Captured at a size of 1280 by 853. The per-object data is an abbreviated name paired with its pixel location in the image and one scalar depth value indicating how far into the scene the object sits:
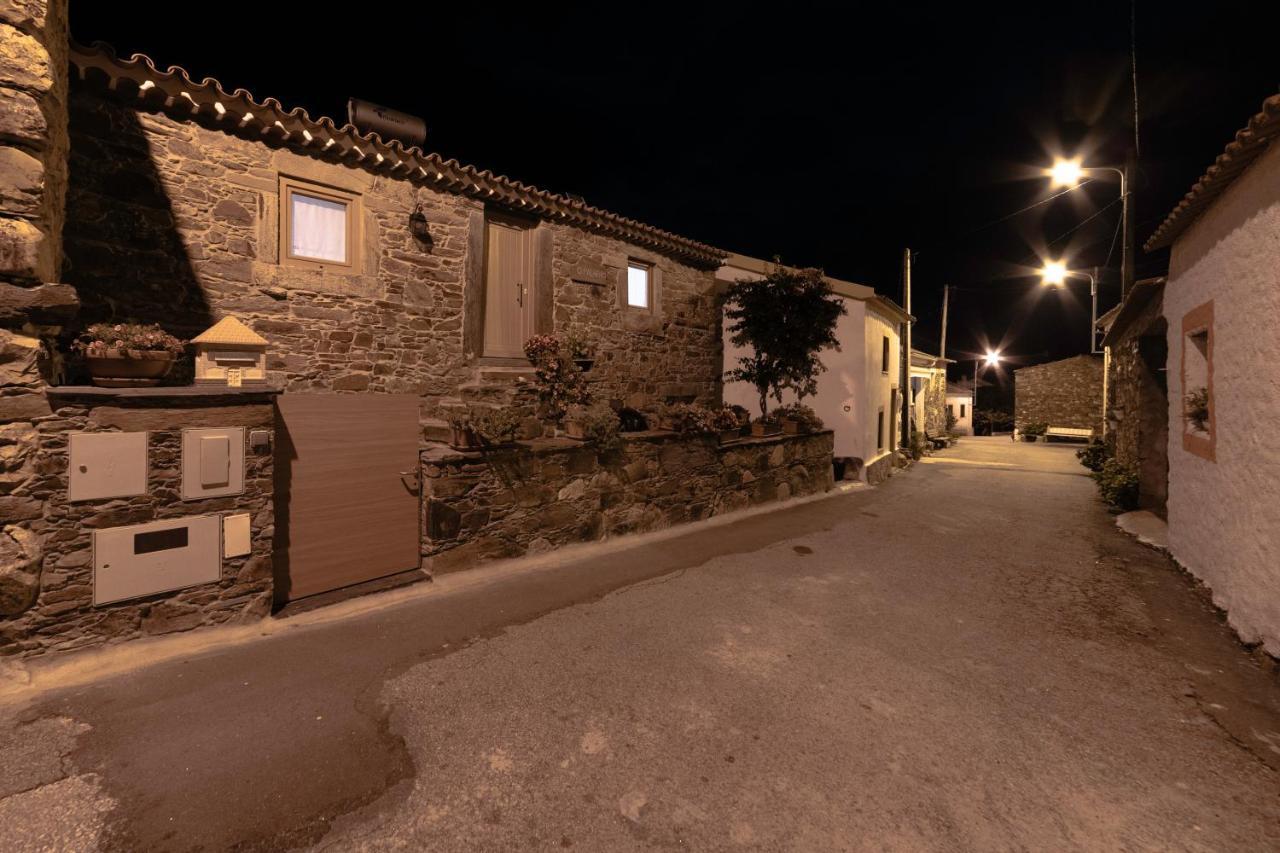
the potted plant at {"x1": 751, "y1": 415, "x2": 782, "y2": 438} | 11.16
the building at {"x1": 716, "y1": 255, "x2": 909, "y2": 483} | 12.89
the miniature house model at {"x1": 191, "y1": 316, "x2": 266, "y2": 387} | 5.02
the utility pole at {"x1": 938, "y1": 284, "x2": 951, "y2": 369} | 29.55
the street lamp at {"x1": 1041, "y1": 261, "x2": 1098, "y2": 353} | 20.36
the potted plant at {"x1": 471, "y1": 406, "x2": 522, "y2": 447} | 6.45
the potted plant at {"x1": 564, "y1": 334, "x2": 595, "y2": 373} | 8.61
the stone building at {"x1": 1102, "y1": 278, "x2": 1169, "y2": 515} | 8.84
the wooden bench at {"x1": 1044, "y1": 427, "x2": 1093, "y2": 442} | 25.91
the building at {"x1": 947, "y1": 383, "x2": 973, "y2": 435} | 34.81
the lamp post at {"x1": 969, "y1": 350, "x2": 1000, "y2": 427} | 38.37
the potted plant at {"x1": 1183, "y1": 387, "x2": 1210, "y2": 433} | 6.22
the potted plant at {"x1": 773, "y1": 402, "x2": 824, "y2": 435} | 11.89
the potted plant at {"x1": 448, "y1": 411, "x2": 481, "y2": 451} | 6.42
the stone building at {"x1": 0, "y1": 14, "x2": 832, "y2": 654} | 4.04
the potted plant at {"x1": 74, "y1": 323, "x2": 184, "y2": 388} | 4.41
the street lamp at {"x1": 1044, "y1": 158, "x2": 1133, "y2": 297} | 10.97
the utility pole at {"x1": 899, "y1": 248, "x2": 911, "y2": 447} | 18.64
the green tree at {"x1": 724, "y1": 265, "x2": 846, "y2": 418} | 11.70
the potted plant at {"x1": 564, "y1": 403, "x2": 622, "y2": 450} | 7.64
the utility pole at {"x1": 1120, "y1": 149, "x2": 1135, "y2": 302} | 10.82
